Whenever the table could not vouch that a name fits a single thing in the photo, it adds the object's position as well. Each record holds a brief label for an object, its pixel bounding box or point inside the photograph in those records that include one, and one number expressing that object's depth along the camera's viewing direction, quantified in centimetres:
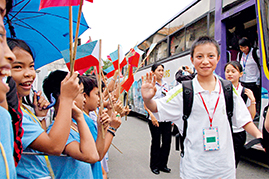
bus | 302
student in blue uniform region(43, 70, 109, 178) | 126
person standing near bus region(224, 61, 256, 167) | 245
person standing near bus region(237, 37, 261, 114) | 413
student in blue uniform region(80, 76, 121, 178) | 145
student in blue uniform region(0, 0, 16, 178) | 56
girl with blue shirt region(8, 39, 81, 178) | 108
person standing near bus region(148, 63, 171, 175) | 361
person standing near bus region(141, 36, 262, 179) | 162
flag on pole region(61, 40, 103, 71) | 138
